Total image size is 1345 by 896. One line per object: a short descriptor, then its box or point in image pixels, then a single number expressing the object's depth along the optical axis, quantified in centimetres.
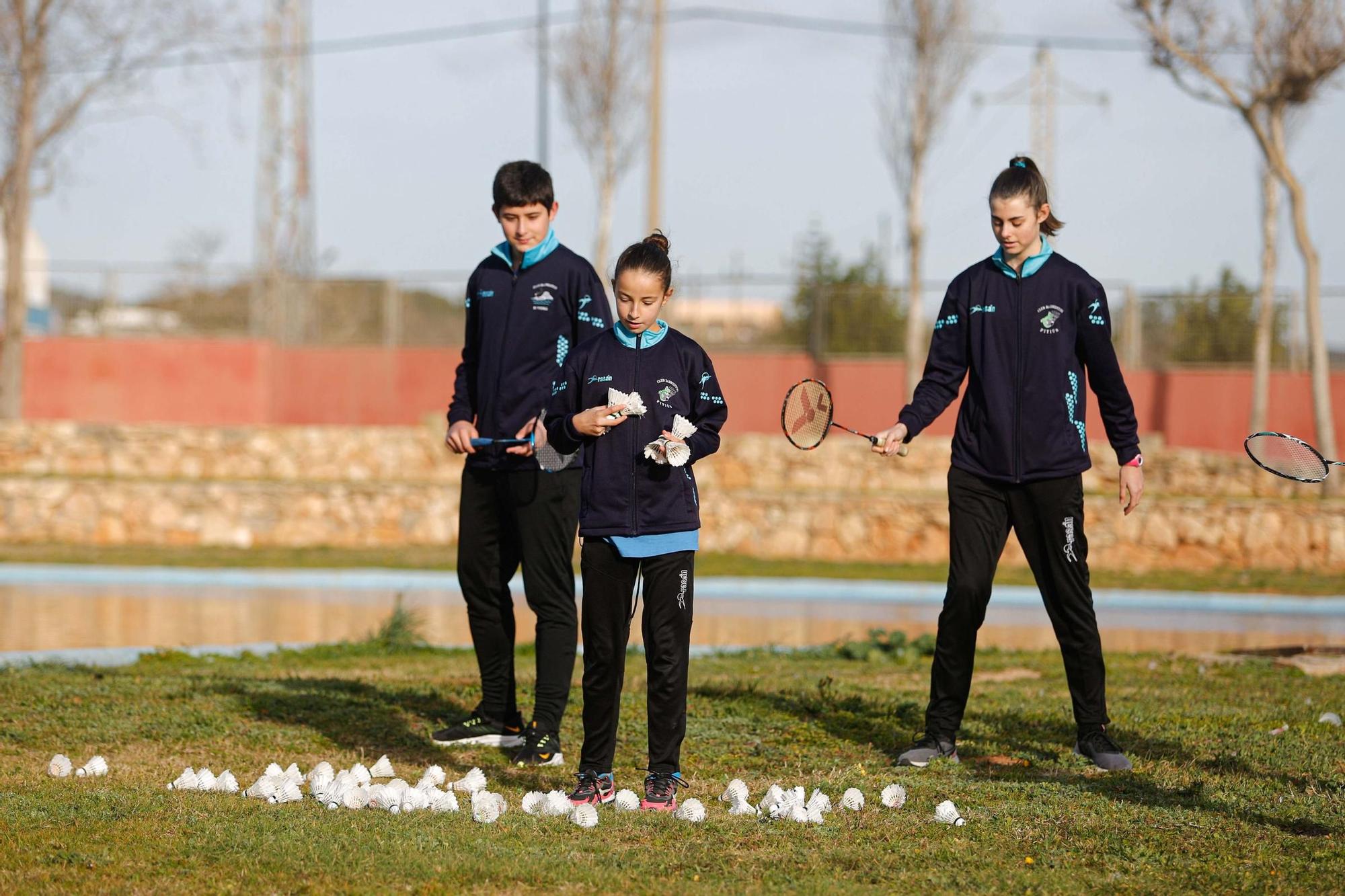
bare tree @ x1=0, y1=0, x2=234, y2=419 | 4431
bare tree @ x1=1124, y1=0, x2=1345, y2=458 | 3681
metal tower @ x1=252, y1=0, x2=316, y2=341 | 5500
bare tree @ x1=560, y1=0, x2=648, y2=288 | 5691
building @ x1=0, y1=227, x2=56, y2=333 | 5294
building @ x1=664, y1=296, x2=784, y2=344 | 5178
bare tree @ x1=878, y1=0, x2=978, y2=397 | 4997
